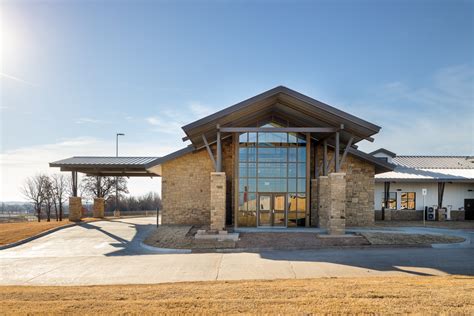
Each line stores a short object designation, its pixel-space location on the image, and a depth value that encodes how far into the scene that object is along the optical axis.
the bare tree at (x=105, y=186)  53.19
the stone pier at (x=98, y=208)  29.85
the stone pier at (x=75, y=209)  25.48
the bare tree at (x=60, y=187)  55.54
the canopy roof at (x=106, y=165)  24.84
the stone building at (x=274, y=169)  16.55
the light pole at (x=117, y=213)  33.56
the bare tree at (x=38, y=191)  52.00
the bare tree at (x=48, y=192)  50.06
